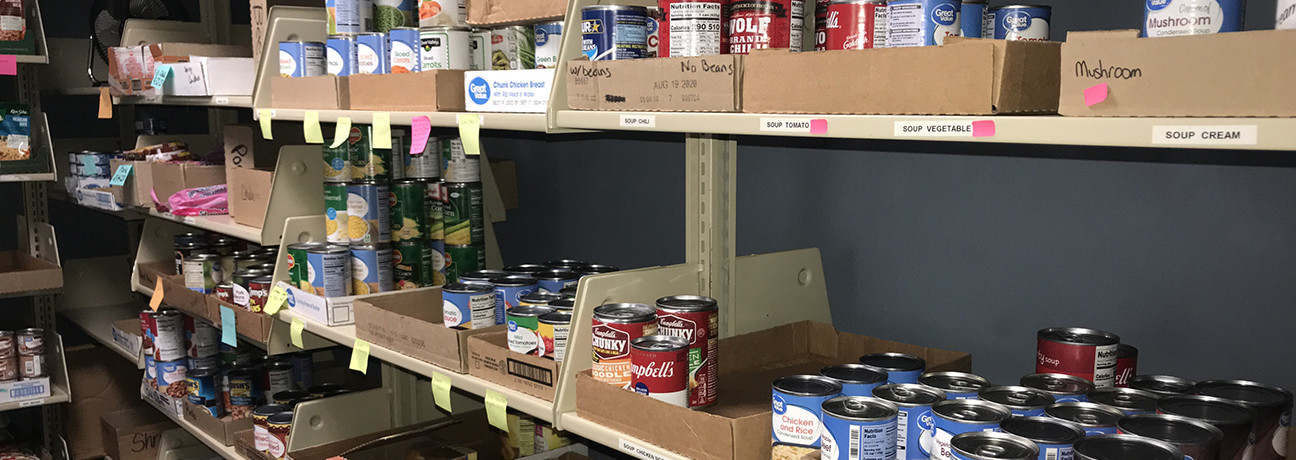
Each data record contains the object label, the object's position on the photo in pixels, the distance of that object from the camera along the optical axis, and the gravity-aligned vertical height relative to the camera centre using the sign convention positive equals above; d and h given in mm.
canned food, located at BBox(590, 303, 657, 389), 1618 -327
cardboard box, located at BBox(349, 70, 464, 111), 2027 +100
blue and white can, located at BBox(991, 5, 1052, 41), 1229 +140
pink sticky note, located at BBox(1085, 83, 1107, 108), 1062 +43
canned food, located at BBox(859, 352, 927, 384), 1543 -370
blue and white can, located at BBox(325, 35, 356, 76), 2334 +201
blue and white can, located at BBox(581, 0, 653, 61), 1646 +178
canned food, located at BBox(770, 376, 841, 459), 1355 -392
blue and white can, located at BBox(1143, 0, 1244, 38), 1010 +120
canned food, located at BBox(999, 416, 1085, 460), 1152 -360
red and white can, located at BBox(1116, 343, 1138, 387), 1489 -346
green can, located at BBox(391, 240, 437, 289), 2496 -313
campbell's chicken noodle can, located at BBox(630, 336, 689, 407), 1522 -357
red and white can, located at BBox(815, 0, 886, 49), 1315 +150
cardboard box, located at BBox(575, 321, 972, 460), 1457 -441
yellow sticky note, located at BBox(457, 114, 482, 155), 1938 +15
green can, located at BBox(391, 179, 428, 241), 2473 -177
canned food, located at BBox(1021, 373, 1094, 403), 1357 -355
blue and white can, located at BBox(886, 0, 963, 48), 1243 +144
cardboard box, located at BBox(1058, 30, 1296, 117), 939 +62
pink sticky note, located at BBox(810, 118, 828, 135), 1337 +14
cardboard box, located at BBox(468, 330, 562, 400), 1810 -433
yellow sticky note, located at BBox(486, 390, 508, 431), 1887 -519
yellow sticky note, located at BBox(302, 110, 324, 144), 2444 +29
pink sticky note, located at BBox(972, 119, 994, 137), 1160 +8
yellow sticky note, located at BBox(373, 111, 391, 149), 2143 +25
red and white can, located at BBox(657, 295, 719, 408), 1609 -322
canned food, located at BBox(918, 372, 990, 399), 1417 -364
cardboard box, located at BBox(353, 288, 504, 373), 2037 -418
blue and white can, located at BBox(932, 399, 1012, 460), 1212 -354
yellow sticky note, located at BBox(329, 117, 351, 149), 2295 +23
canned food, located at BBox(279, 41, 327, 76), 2527 +208
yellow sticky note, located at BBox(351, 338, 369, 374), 2287 -502
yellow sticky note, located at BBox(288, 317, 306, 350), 2562 -495
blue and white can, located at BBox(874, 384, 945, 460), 1312 -387
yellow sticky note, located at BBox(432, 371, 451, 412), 2037 -516
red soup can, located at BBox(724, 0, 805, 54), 1444 +166
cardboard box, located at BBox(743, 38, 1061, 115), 1151 +70
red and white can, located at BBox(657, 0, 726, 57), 1498 +167
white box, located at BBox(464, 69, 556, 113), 1810 +92
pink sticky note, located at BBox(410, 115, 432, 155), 2037 +13
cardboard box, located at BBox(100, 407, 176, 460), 3820 -1150
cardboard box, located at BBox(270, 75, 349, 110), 2346 +117
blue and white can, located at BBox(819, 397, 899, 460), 1255 -380
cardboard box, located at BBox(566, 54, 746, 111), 1467 +84
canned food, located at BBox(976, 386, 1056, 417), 1279 -353
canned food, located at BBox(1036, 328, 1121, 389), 1461 -327
